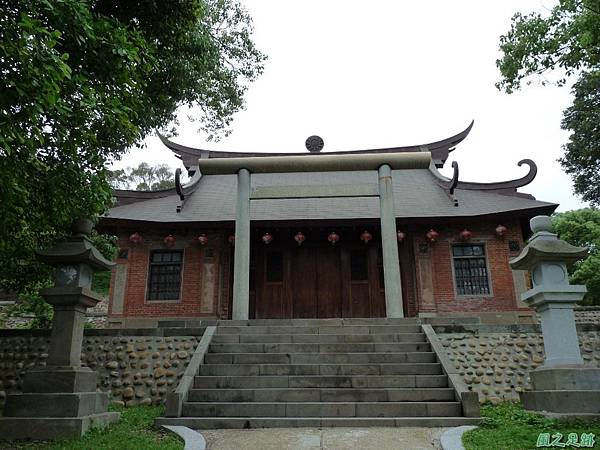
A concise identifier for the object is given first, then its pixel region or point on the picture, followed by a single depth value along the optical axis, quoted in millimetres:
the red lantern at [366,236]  12539
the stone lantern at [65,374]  5309
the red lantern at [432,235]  12469
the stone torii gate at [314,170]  10094
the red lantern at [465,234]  12570
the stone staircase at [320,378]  5824
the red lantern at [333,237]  12414
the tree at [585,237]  18891
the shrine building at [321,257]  12570
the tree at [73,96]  3998
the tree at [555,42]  7602
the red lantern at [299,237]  12367
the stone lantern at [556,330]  5484
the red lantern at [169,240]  12828
